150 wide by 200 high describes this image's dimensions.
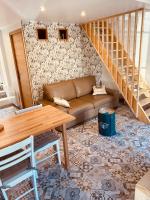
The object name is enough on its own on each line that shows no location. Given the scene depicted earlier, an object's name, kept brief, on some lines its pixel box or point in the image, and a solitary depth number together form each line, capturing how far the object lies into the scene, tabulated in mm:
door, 3836
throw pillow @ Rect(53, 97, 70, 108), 3565
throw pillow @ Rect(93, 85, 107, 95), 4417
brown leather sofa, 3648
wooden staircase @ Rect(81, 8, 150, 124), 3578
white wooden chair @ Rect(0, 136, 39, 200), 1509
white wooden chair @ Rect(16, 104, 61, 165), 2166
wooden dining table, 1775
